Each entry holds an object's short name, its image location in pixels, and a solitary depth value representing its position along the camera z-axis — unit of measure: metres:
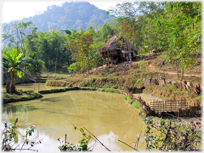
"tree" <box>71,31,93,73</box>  23.42
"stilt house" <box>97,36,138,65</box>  23.20
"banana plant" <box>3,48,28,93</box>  12.93
